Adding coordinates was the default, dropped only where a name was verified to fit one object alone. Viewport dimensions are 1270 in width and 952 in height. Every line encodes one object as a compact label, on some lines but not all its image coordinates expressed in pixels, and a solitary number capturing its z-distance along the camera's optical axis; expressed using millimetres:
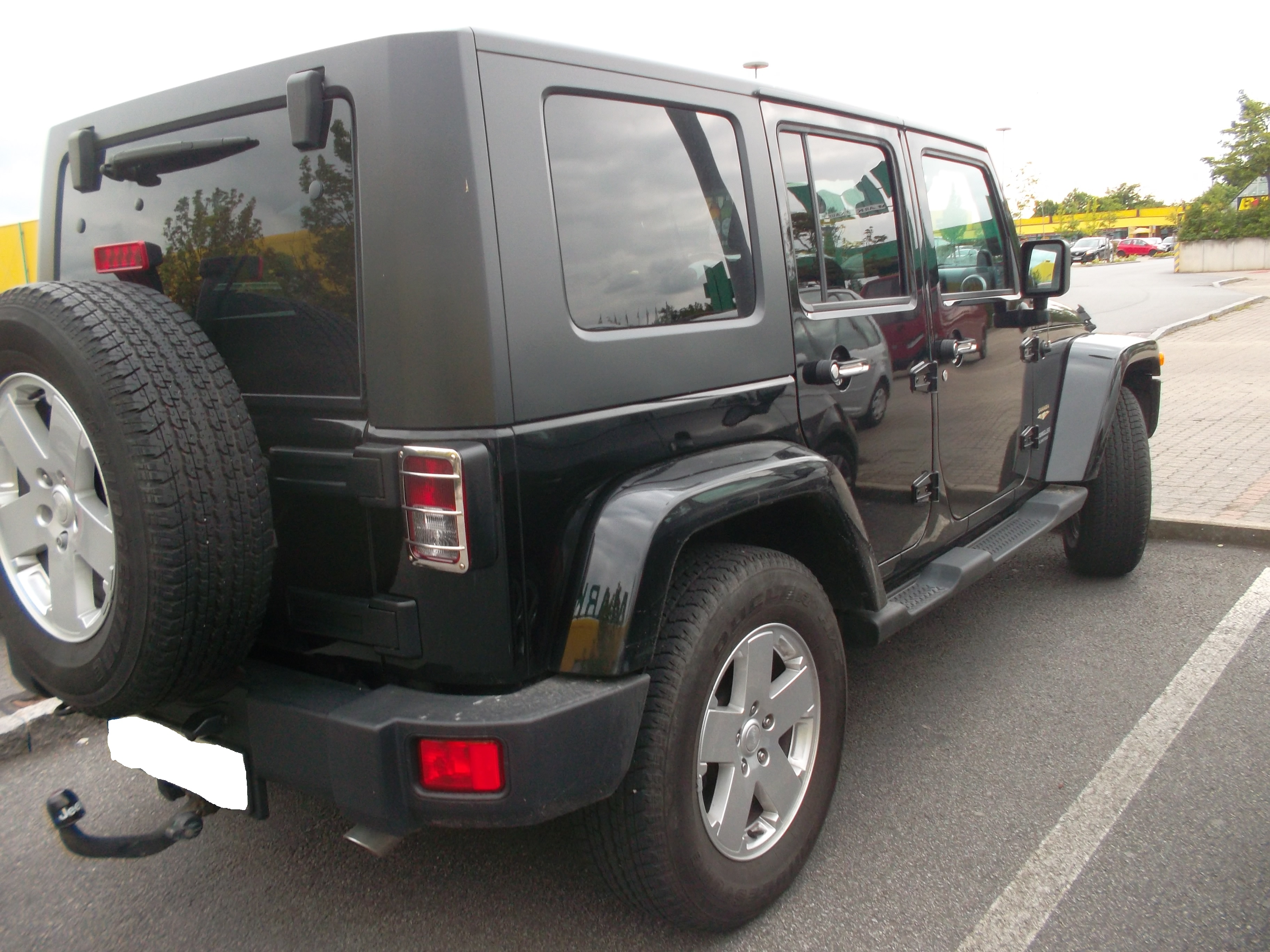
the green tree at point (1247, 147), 37969
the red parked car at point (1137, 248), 59625
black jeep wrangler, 1782
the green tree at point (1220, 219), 35625
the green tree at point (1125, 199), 69750
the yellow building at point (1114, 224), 56906
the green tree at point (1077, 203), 67688
